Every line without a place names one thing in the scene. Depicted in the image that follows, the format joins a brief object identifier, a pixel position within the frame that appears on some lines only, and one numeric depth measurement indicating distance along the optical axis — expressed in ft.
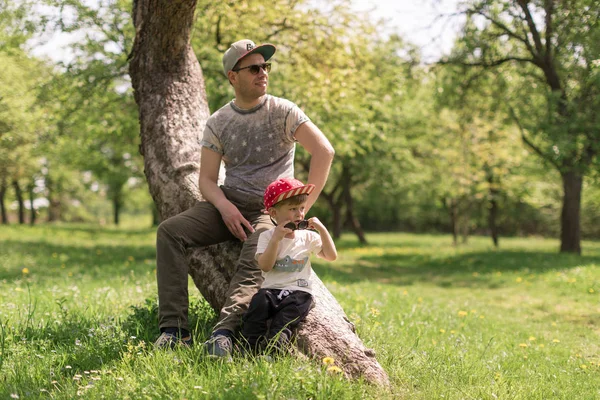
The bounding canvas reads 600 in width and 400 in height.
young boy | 12.39
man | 13.64
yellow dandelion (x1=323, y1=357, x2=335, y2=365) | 11.12
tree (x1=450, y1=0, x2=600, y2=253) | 43.70
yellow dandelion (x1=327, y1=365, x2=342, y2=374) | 10.82
